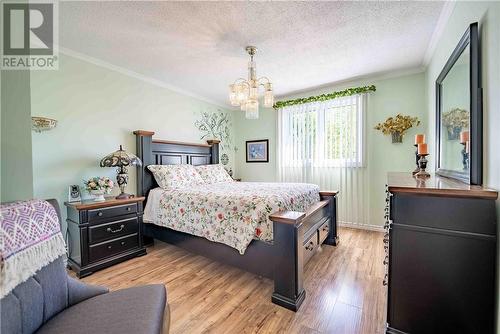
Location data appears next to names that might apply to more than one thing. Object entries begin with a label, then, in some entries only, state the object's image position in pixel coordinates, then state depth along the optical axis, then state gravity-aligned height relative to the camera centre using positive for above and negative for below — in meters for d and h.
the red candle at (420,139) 2.24 +0.25
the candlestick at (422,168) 1.98 -0.06
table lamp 2.62 +0.03
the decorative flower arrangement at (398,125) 3.24 +0.59
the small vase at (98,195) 2.50 -0.35
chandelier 2.35 +0.81
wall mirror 1.34 +0.38
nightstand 2.27 -0.79
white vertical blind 3.62 +0.28
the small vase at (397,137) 3.32 +0.40
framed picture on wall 4.74 +0.32
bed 1.77 -0.61
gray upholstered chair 0.82 -0.67
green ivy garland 3.50 +1.22
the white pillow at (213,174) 3.67 -0.16
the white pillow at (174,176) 3.07 -0.17
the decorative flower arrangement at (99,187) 2.48 -0.25
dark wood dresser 1.12 -0.55
